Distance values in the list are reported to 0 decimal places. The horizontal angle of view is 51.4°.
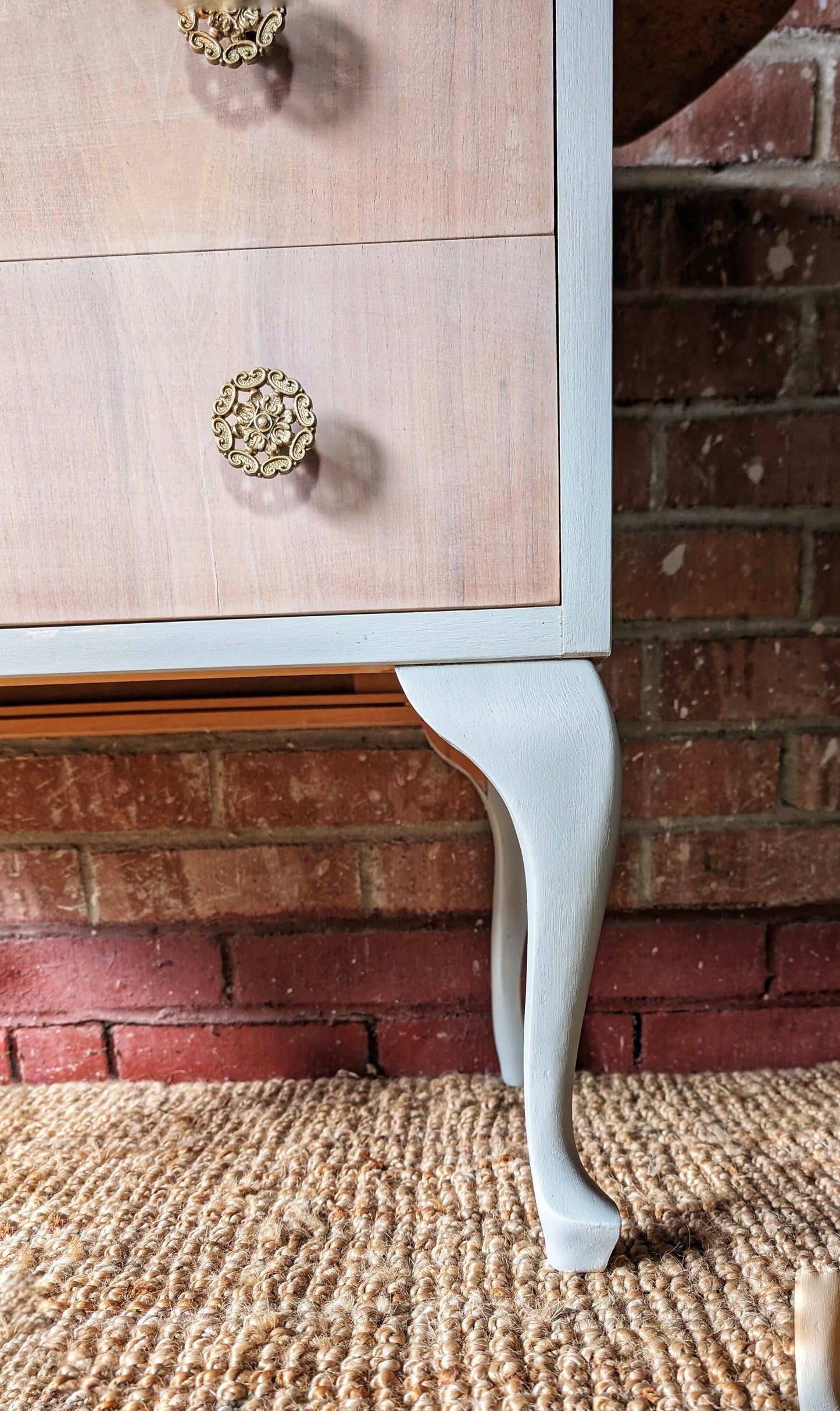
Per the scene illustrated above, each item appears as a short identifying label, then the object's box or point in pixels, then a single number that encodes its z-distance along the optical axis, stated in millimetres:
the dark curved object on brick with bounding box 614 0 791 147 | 562
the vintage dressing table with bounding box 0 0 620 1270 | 417
